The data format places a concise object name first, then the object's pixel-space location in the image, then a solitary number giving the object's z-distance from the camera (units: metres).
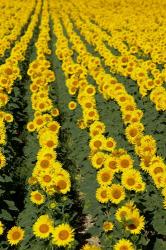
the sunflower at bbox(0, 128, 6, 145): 8.91
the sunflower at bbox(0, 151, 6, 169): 7.89
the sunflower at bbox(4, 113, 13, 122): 10.40
